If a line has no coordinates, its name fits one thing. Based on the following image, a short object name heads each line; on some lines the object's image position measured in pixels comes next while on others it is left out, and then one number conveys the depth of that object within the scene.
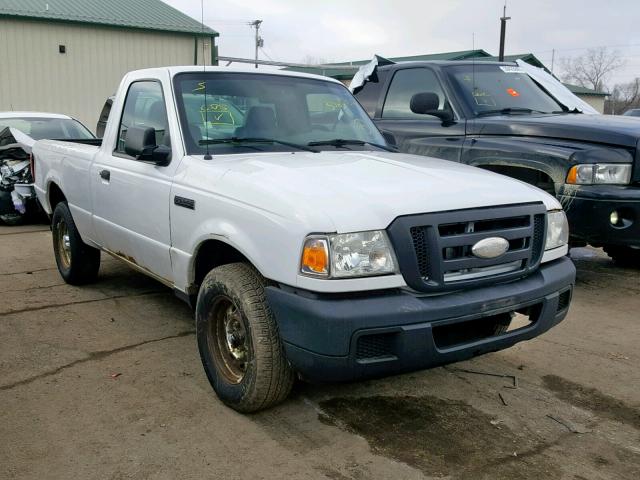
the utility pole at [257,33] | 44.50
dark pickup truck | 5.26
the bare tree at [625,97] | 59.22
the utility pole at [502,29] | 27.23
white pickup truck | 2.79
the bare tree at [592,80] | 67.62
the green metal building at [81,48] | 19.36
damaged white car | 9.32
